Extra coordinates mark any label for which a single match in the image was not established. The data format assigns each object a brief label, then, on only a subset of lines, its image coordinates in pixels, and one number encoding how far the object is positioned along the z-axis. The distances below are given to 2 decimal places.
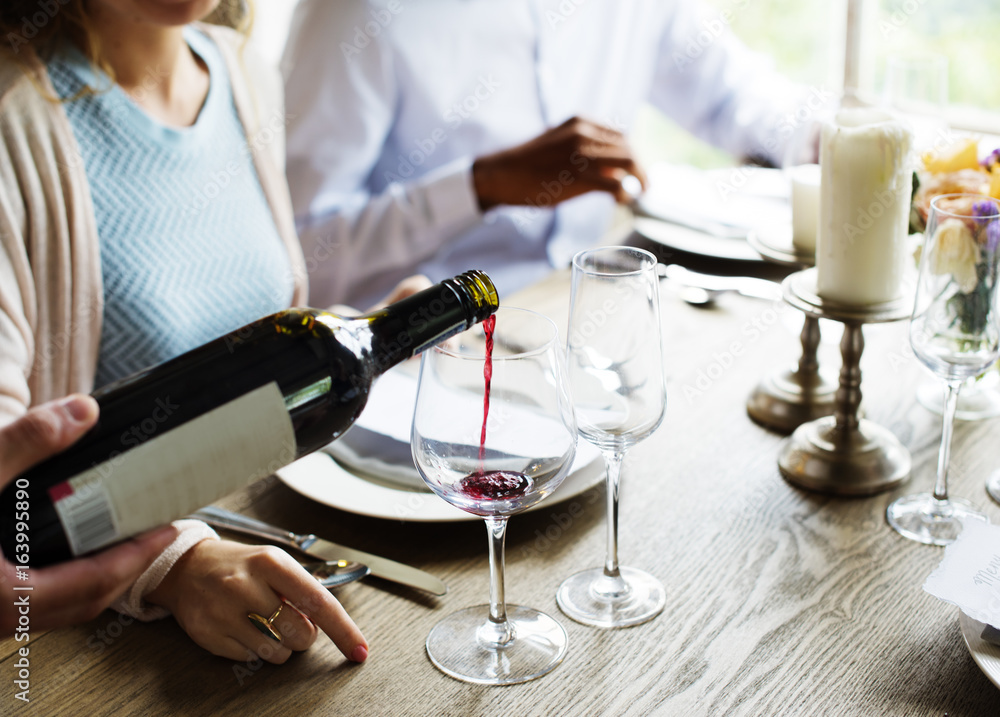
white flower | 0.68
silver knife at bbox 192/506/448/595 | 0.69
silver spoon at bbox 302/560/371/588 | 0.69
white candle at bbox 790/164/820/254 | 0.93
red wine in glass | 0.57
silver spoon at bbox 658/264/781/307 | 1.21
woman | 1.00
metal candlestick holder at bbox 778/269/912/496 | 0.80
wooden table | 0.58
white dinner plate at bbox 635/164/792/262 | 1.33
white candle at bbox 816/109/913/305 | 0.75
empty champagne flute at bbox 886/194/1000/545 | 0.68
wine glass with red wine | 0.56
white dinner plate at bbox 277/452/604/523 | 0.74
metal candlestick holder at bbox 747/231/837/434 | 0.92
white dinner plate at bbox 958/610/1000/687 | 0.55
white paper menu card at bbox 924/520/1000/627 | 0.59
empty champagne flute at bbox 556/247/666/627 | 0.63
